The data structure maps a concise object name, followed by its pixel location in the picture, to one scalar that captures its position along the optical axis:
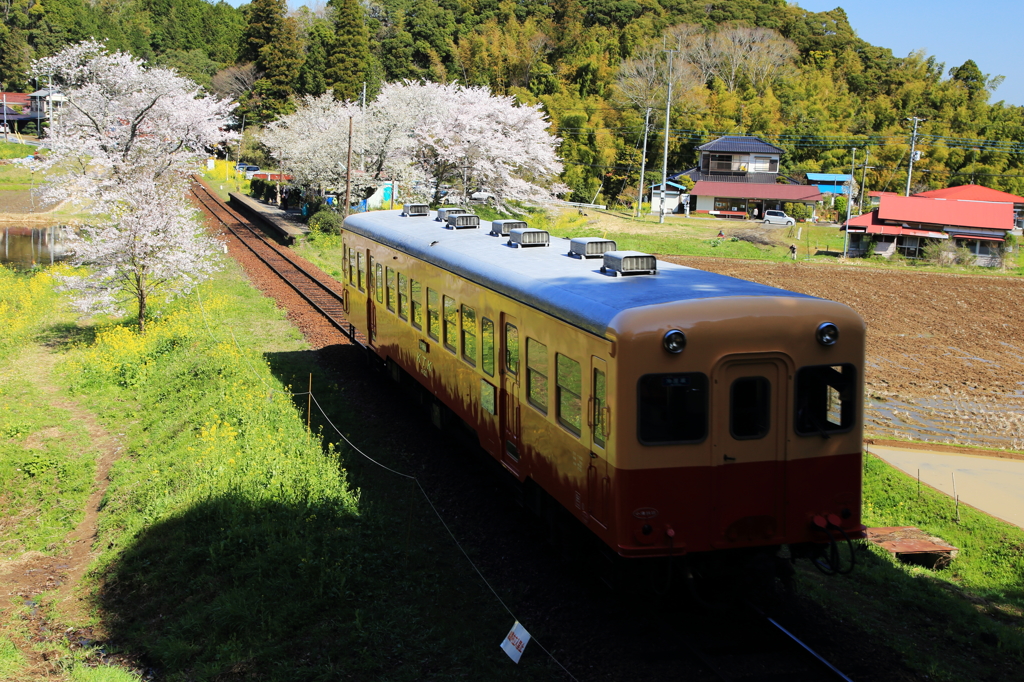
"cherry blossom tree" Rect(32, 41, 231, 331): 18.56
